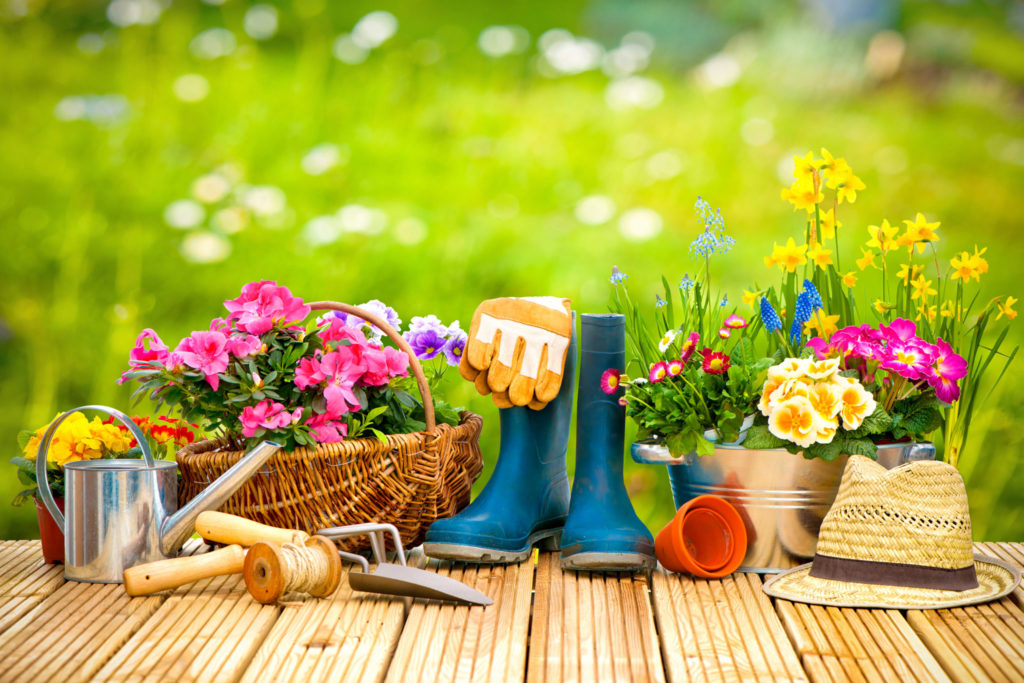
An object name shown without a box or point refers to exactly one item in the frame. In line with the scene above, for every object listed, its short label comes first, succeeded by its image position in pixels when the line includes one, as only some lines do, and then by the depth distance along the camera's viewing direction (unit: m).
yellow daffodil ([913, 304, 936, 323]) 3.31
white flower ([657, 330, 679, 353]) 3.21
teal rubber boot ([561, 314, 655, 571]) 3.17
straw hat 3.07
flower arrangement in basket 3.16
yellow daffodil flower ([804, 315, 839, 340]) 3.27
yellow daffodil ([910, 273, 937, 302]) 3.30
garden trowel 3.06
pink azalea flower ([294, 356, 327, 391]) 3.16
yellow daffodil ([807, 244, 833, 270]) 3.30
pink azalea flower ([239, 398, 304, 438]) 3.14
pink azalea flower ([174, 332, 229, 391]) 3.14
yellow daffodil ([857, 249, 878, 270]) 3.34
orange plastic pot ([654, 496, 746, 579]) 3.16
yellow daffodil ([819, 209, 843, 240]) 3.33
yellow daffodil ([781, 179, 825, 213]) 3.29
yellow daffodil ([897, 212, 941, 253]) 3.29
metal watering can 3.13
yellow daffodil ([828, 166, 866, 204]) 3.27
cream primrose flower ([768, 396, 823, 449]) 3.14
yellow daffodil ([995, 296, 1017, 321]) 3.25
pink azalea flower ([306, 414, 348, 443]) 3.17
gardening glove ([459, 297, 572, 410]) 3.23
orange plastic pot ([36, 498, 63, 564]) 3.25
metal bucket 3.18
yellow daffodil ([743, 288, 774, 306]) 3.32
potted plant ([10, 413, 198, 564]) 3.25
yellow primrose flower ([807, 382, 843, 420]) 3.14
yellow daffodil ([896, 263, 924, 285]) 3.33
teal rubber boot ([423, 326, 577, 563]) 3.20
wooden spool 3.05
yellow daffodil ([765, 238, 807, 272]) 3.28
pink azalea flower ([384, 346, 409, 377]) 3.24
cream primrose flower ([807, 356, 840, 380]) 3.15
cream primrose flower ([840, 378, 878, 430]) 3.15
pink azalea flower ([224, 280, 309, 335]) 3.19
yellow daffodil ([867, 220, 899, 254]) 3.30
